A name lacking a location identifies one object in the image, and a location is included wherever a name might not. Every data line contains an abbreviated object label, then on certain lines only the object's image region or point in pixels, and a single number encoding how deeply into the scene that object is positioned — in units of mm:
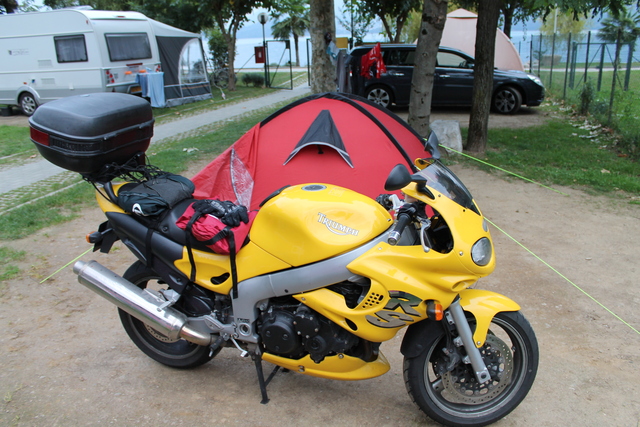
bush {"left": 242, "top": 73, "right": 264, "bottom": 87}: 22656
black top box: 2965
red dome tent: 4984
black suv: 12672
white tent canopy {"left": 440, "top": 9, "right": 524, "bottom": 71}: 14055
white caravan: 13266
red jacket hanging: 12312
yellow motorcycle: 2432
